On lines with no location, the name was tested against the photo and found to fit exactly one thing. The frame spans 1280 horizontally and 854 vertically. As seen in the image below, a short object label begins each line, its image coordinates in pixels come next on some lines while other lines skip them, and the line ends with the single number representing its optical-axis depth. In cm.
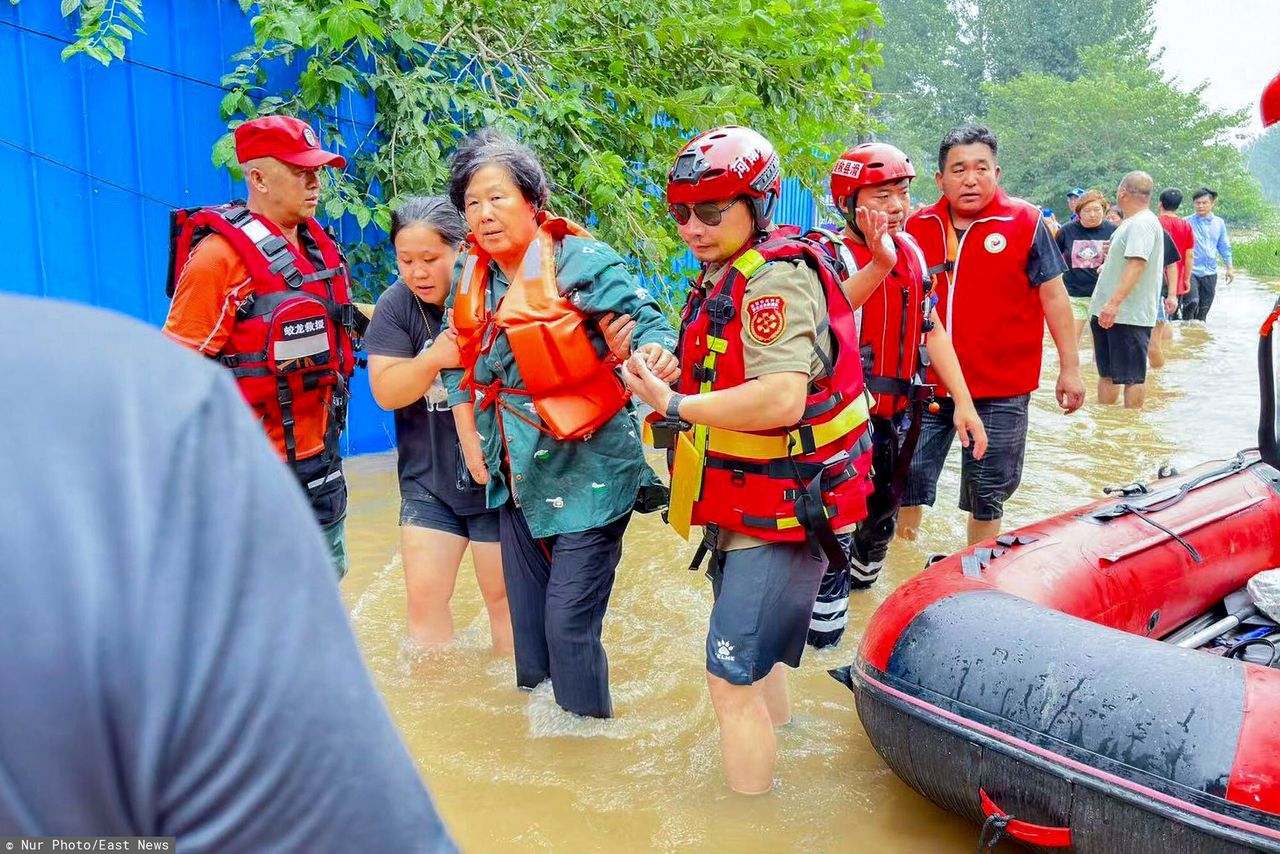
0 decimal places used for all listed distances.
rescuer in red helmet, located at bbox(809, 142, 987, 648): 403
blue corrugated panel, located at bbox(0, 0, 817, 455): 495
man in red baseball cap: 320
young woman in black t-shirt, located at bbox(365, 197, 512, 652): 366
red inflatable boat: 240
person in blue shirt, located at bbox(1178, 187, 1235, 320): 1269
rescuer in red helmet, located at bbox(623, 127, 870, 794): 274
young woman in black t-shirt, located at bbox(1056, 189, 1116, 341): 976
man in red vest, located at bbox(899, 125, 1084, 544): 465
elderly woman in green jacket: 323
